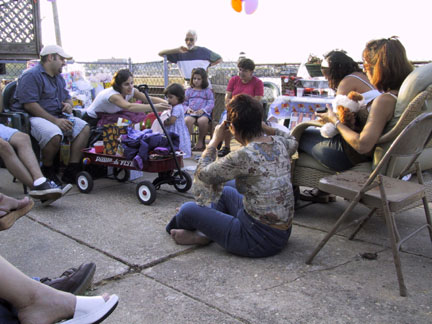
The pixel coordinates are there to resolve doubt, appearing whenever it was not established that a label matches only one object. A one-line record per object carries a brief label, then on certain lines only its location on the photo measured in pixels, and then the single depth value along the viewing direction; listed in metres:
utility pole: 19.03
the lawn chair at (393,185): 2.33
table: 6.25
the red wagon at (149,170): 4.01
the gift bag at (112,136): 4.37
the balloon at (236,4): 8.02
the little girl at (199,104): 6.96
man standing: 7.54
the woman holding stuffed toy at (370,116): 2.84
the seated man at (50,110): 4.48
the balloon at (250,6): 8.07
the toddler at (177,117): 5.54
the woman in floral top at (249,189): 2.64
